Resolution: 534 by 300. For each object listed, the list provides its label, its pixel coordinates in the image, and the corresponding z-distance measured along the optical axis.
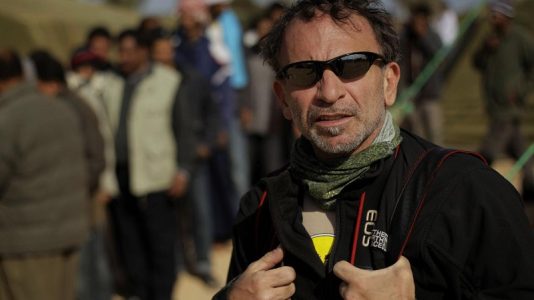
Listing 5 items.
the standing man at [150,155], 6.15
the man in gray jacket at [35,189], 4.74
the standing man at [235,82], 8.19
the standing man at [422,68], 10.26
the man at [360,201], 1.85
